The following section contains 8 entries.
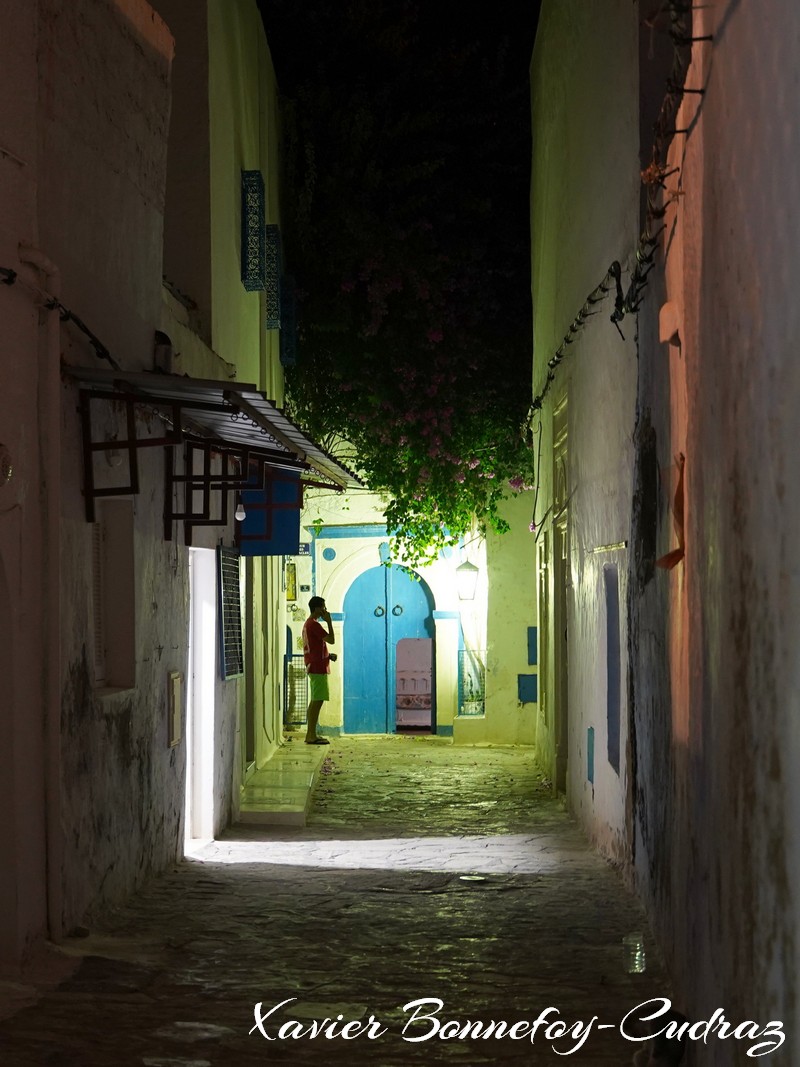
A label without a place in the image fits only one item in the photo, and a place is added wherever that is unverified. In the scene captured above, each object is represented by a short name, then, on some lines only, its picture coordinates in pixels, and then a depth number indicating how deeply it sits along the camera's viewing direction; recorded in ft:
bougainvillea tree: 57.21
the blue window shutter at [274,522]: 37.52
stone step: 37.11
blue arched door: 64.54
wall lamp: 61.82
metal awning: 22.75
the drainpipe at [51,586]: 20.01
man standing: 57.00
